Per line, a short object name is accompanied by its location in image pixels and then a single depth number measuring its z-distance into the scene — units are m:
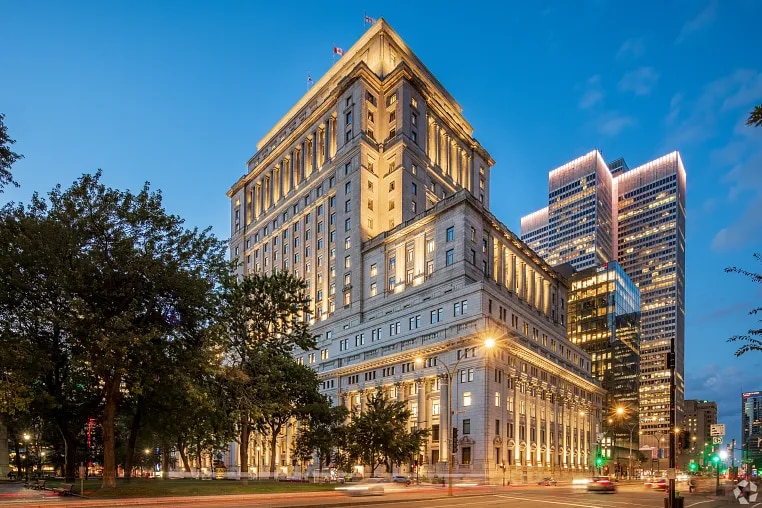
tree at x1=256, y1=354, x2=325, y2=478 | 46.59
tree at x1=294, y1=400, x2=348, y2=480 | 64.62
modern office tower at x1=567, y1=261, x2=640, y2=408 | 168.50
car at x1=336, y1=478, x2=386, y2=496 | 38.94
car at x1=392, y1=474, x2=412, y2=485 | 62.39
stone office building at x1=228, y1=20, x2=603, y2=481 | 85.62
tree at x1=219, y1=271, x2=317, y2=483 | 46.56
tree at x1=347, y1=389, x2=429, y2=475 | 63.31
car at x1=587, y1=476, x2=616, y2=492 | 53.19
